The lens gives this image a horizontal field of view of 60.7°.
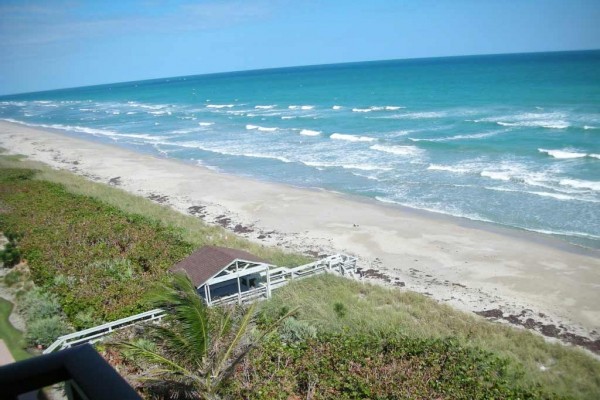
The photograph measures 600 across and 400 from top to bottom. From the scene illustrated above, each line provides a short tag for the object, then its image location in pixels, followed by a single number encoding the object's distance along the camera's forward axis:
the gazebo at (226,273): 16.86
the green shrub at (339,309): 16.22
